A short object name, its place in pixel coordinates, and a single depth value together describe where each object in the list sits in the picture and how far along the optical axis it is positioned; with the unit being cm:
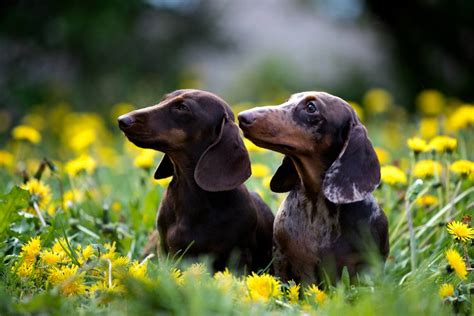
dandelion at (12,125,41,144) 463
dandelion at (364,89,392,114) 727
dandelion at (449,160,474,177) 398
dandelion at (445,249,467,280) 296
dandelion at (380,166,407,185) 400
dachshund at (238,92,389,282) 328
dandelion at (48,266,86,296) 286
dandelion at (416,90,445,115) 720
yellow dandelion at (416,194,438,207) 446
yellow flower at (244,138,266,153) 500
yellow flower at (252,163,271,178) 491
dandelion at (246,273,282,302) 285
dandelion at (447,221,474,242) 324
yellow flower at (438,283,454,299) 292
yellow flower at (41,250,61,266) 316
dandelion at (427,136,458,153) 414
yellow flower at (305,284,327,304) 300
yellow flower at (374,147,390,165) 492
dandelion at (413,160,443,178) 416
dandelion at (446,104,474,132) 463
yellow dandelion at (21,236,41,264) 319
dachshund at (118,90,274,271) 348
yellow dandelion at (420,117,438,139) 549
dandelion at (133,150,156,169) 438
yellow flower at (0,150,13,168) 489
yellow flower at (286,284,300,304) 308
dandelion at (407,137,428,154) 415
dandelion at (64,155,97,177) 430
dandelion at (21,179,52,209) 406
